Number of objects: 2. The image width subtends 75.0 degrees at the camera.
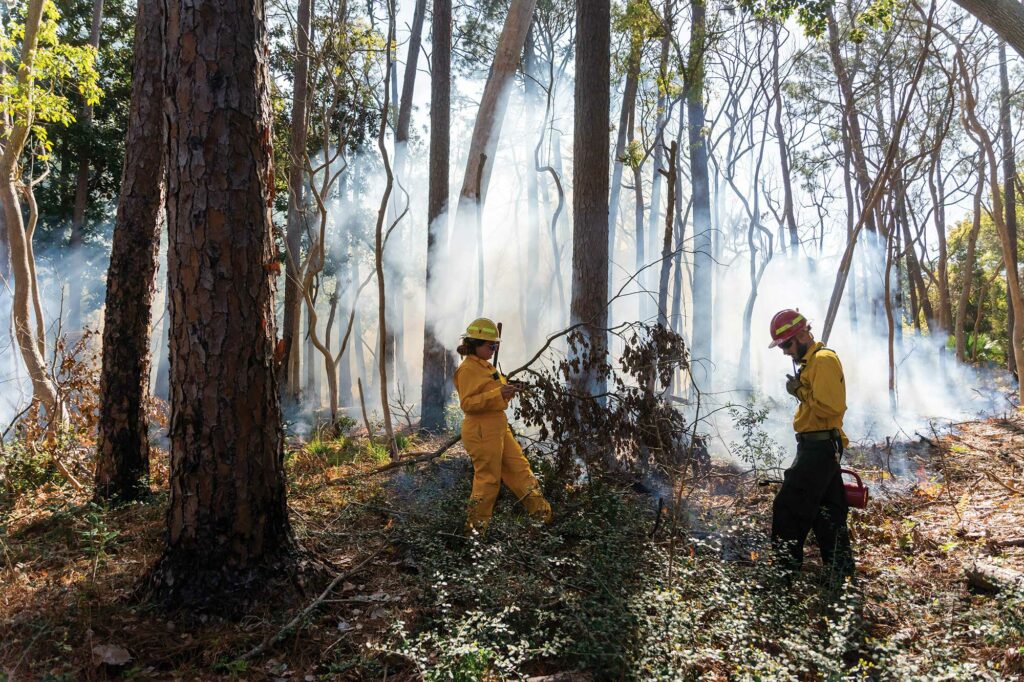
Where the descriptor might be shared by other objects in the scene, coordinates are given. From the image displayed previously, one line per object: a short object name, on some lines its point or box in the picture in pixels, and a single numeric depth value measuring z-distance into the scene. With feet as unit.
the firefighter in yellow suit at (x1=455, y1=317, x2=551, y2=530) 17.29
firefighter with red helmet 15.15
